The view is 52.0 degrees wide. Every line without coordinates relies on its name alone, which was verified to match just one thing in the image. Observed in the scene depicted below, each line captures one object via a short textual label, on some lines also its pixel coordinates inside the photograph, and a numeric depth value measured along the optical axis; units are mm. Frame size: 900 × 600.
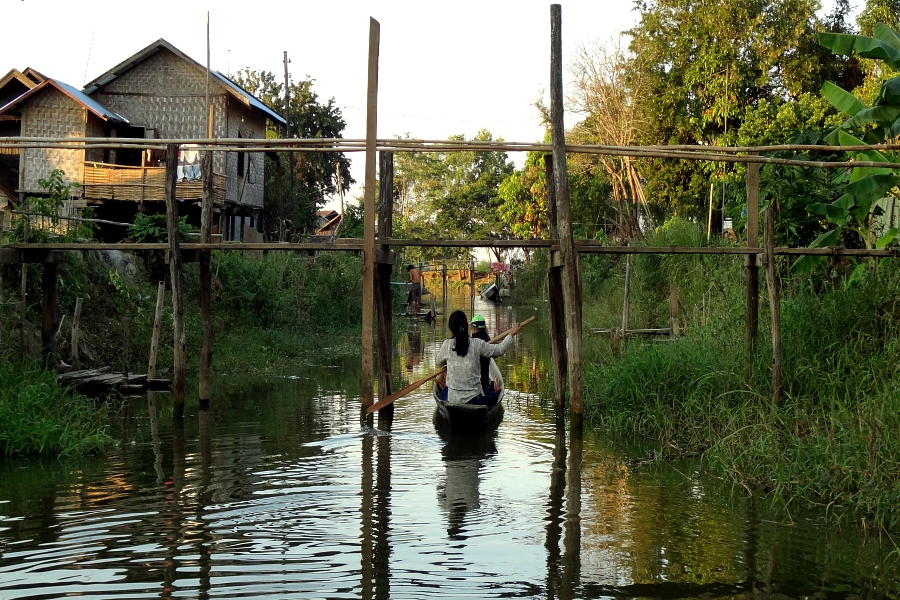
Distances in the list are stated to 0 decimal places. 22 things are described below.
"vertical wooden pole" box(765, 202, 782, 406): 8648
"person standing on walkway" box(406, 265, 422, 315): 30406
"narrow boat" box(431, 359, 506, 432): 9992
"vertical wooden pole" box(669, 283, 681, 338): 13260
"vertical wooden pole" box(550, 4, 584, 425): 9570
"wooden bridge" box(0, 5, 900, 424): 9367
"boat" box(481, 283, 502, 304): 39688
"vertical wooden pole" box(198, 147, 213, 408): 10766
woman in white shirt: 10289
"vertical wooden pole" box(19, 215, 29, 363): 10112
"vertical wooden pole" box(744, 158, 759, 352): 9383
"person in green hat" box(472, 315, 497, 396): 10812
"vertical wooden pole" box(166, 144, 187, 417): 10219
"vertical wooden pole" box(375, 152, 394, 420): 10305
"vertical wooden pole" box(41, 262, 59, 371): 10703
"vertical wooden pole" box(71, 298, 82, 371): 11771
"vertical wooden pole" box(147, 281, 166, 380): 11798
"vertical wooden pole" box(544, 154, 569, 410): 10250
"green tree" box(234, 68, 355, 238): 33188
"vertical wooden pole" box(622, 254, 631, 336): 15672
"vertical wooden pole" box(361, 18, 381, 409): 9680
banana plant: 8195
